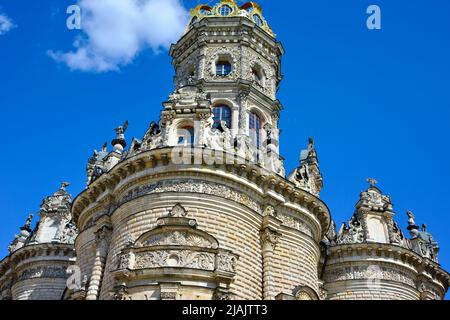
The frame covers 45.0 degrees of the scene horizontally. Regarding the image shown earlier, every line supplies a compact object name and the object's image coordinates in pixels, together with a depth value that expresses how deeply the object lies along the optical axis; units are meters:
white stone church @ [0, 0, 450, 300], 21.45
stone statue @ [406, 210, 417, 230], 38.34
